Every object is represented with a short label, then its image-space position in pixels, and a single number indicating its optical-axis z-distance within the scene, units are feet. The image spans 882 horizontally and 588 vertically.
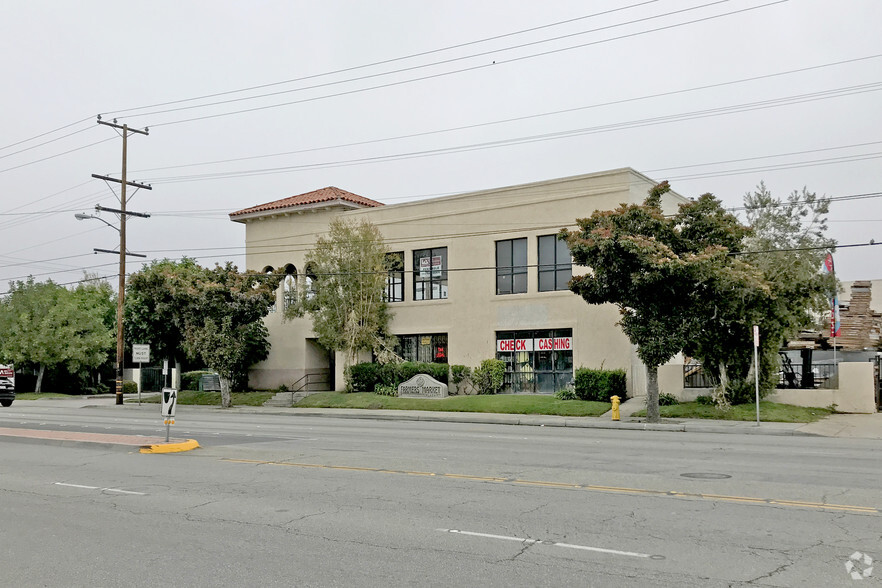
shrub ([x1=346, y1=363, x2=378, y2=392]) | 116.06
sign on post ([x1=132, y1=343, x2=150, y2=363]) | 123.44
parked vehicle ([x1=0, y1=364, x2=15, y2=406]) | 130.01
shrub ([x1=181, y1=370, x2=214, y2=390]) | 148.97
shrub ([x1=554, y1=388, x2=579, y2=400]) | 96.73
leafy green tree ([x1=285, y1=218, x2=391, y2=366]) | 114.11
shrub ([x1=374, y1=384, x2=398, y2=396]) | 111.86
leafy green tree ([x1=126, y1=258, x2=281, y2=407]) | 111.86
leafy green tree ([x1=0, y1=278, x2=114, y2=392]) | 164.45
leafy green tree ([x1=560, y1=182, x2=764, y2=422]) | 74.18
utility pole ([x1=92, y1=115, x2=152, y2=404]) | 123.65
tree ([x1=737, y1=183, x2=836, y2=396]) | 82.07
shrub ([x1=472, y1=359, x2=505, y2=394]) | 107.34
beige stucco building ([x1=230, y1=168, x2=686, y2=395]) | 101.55
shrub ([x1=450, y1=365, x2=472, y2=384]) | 110.32
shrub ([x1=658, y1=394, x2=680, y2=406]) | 90.17
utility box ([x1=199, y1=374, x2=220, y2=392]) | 142.92
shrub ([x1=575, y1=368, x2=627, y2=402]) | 94.22
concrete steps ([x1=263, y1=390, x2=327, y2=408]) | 116.26
